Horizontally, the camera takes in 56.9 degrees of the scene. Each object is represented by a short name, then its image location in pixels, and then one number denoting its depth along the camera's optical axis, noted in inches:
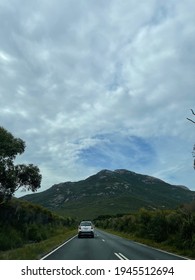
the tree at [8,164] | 698.3
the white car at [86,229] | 747.3
